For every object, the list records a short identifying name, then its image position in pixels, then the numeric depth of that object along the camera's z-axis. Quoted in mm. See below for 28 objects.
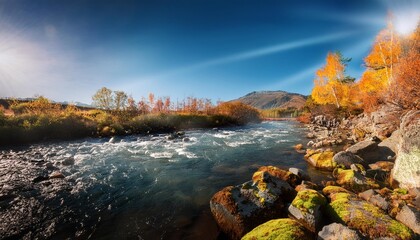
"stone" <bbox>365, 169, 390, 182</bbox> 7926
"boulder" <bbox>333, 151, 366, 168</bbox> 9448
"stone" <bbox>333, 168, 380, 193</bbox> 6942
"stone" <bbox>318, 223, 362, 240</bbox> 3564
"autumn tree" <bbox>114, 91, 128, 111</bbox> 30484
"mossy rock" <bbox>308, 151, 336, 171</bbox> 9686
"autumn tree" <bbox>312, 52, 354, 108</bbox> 34125
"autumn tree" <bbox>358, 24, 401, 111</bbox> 22891
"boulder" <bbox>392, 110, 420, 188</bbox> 6598
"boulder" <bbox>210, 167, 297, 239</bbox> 4922
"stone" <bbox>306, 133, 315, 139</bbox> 20691
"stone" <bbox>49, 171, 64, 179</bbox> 8719
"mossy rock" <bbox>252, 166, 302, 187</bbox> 7281
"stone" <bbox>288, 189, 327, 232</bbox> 4688
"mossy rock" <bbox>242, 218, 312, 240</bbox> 3908
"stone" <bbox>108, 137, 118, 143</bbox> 17922
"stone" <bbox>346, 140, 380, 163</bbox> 10945
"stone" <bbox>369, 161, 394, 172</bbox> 8906
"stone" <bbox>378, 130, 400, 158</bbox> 10656
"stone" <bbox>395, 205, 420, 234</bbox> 4194
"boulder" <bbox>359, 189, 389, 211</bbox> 5141
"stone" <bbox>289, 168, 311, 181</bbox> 7782
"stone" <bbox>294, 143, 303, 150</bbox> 14922
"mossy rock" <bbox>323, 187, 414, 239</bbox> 3974
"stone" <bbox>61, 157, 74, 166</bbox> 10953
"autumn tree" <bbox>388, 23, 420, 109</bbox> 12727
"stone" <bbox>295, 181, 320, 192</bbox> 6598
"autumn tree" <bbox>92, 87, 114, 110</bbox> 31859
